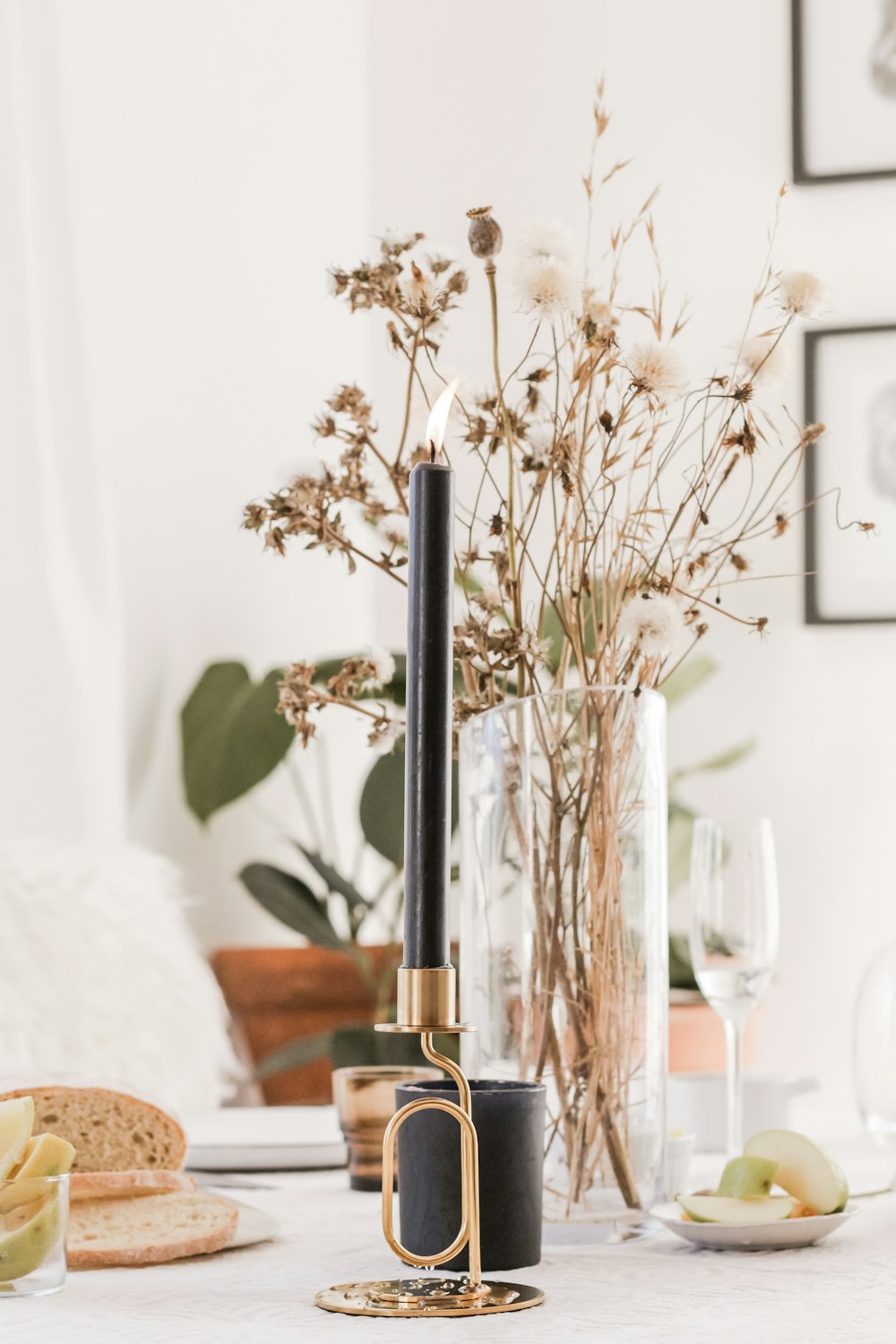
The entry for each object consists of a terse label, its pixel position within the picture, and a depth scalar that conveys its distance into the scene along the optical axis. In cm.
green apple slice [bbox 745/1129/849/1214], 182
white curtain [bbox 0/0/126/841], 338
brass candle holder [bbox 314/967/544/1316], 158
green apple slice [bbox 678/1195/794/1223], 179
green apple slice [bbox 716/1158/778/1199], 182
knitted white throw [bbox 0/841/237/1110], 301
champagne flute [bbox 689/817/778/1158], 210
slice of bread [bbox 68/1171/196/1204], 185
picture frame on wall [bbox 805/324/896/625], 435
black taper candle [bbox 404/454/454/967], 159
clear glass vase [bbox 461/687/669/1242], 182
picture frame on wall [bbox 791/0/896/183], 448
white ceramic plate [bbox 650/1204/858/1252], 178
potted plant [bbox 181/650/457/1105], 400
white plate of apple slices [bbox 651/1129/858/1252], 179
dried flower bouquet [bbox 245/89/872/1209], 182
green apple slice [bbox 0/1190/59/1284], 169
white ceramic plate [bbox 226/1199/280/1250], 182
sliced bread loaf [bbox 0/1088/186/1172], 191
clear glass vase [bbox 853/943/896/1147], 222
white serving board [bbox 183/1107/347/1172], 216
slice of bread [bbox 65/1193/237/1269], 177
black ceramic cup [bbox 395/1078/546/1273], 170
